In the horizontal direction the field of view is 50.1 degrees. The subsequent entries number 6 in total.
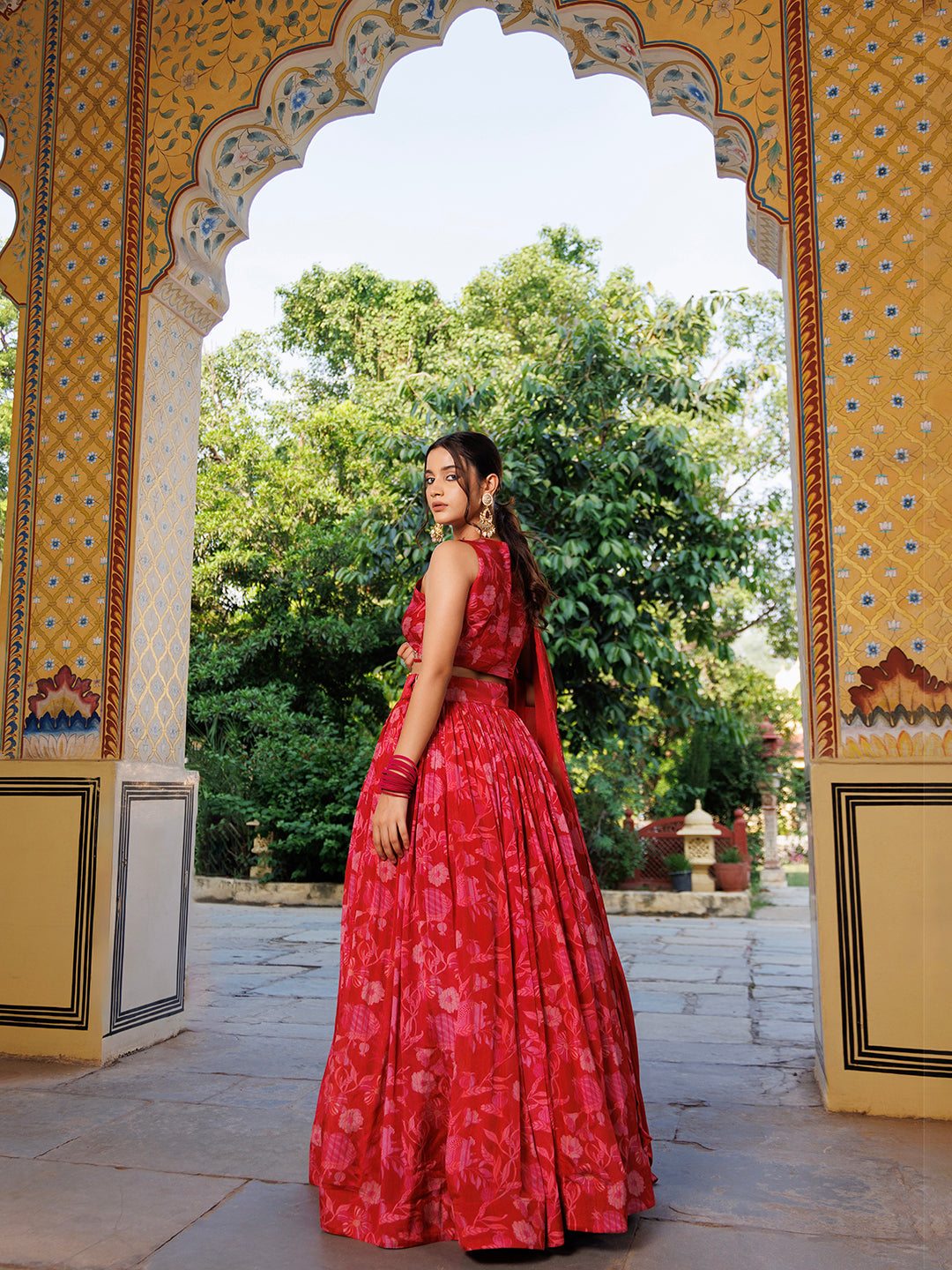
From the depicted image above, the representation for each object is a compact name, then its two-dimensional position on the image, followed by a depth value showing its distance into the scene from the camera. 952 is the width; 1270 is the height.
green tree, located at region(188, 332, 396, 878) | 8.93
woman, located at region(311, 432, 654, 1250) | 1.75
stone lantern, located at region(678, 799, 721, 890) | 9.20
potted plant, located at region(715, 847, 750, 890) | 9.27
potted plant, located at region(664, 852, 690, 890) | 9.16
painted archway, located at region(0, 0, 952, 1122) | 2.74
